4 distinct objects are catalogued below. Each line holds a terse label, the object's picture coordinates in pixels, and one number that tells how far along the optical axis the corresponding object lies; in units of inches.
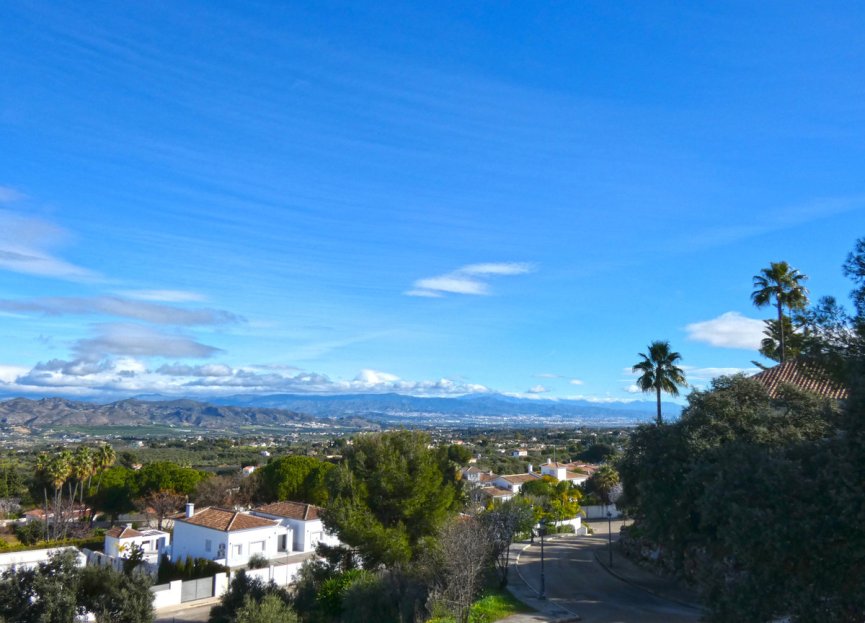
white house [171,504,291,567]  1416.1
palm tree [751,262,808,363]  1397.6
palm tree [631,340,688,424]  1386.6
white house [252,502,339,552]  1595.7
